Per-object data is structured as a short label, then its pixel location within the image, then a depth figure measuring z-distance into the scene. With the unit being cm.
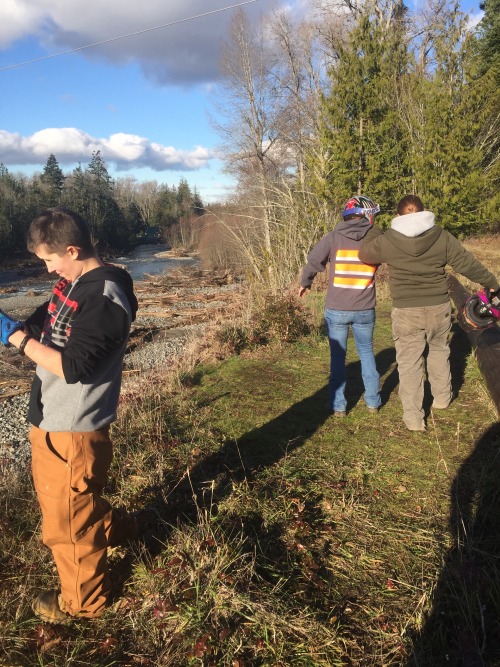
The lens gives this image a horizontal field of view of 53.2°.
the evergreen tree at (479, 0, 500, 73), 2495
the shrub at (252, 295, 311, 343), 843
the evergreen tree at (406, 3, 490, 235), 1461
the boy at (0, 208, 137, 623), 225
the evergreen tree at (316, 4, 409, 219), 1552
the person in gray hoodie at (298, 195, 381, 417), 473
